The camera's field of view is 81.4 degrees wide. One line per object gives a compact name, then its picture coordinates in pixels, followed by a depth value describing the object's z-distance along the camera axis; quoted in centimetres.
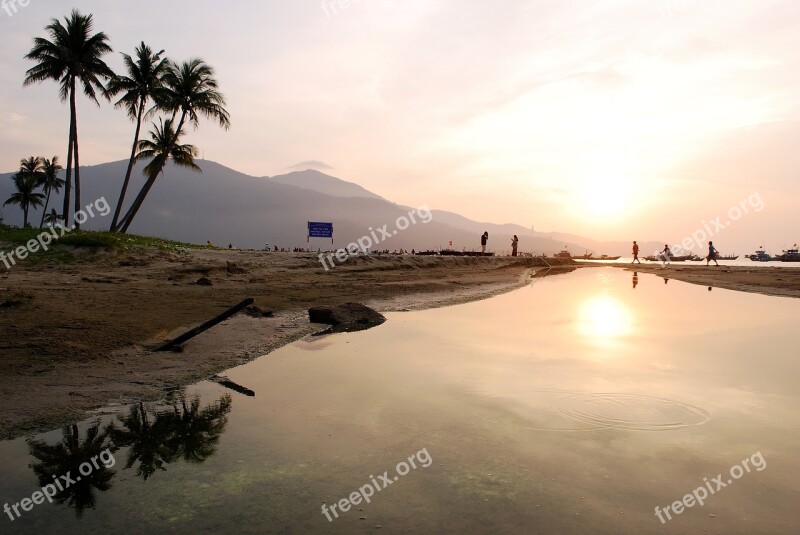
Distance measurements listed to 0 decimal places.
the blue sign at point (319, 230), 3991
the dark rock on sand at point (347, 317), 1381
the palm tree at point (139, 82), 3794
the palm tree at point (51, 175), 8019
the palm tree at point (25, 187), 8081
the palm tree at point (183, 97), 3900
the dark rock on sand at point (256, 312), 1384
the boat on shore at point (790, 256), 12306
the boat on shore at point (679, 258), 10990
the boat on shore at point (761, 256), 13982
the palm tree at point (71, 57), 3425
